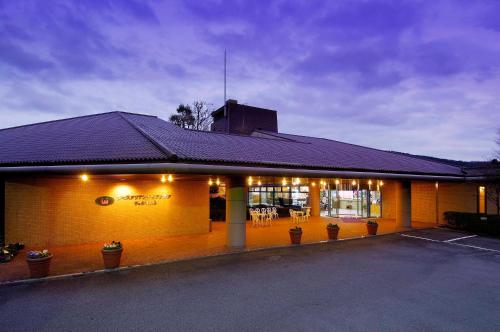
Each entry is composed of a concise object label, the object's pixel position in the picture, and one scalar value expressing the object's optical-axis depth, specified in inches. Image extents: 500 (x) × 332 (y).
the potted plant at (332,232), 565.0
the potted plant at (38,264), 334.3
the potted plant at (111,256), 369.7
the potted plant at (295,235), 518.6
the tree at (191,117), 1509.6
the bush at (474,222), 650.2
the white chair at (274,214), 839.1
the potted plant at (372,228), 625.9
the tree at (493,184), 655.5
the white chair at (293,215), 836.0
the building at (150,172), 387.2
